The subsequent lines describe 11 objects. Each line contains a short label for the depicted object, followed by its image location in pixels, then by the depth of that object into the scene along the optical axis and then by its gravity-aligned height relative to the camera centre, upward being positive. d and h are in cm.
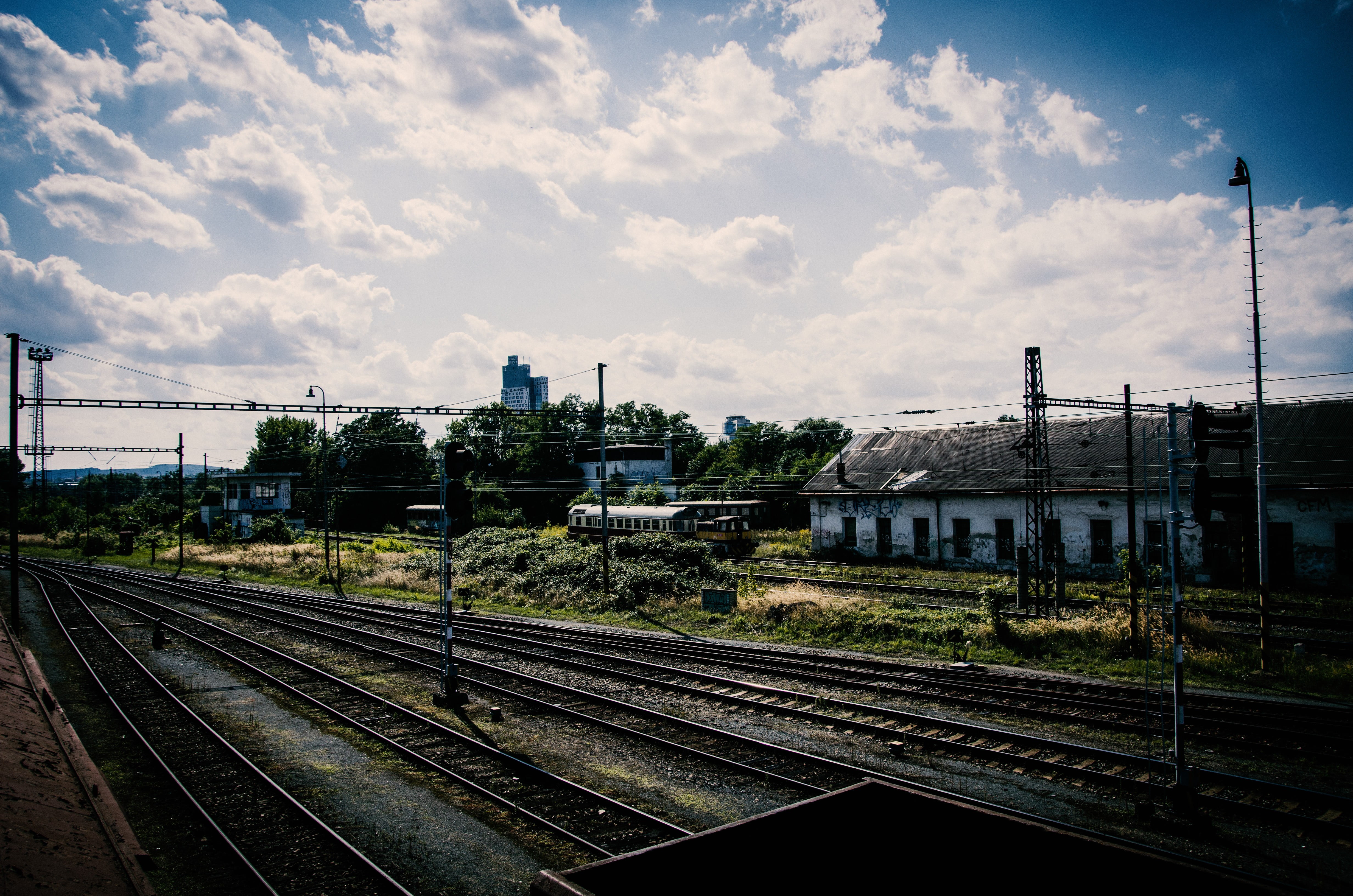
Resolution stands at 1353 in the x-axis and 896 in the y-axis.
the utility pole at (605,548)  2362 -243
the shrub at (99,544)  5028 -420
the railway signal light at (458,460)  1268 +45
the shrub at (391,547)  4722 -434
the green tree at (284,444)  8862 +565
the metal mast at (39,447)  2604 +255
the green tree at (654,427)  8412 +766
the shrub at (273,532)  5600 -376
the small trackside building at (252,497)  6650 -103
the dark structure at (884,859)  421 -258
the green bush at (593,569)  2541 -362
